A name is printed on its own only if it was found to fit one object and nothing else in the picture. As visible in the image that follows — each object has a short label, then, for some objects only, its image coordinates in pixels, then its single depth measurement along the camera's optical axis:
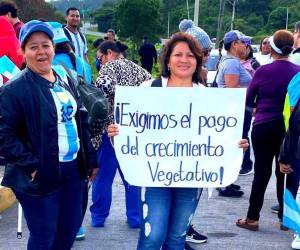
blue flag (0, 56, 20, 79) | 5.77
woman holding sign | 3.61
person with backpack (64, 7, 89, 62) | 7.81
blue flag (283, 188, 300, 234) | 4.54
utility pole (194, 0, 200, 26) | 21.78
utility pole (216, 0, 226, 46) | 36.31
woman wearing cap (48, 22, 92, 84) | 4.50
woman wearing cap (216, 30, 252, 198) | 6.44
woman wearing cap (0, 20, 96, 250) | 3.38
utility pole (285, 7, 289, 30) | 68.26
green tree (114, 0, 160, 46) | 35.16
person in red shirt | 6.52
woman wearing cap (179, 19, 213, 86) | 5.15
